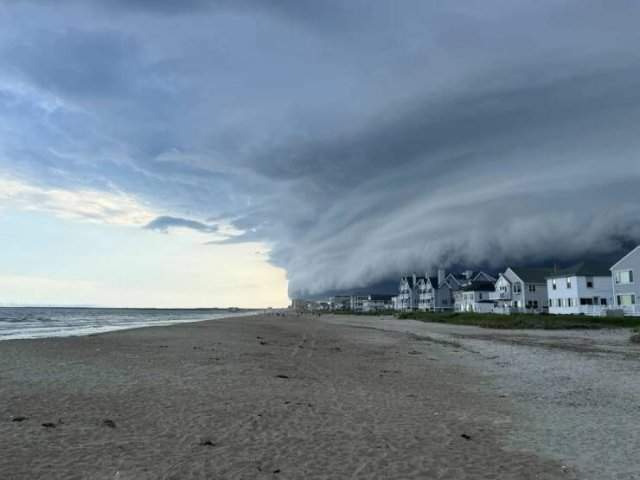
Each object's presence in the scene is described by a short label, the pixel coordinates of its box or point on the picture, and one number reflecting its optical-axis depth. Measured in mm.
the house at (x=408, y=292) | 163500
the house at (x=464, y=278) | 129750
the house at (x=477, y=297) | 115412
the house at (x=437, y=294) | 143625
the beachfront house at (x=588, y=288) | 78938
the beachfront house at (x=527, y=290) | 97250
